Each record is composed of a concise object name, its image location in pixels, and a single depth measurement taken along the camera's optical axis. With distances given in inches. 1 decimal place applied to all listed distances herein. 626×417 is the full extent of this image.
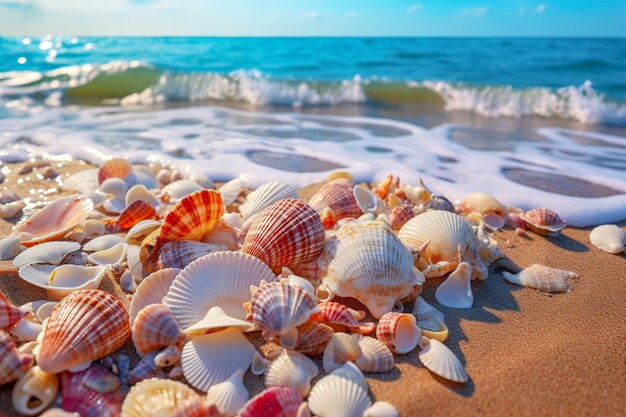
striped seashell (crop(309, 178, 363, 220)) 15.4
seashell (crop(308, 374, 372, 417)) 8.1
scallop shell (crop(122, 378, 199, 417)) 7.8
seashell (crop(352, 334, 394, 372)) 9.4
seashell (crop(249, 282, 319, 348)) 9.0
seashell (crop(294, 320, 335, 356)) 9.3
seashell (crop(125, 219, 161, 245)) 12.9
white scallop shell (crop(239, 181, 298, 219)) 14.4
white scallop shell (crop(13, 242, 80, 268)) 12.3
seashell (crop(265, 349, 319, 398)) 8.5
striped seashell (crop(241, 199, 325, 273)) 11.5
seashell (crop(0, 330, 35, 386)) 8.2
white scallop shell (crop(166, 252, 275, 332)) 9.8
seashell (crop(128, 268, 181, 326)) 10.4
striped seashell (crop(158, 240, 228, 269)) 11.5
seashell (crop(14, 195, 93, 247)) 14.4
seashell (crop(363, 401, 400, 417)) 8.0
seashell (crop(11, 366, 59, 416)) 8.1
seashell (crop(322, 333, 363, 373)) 9.2
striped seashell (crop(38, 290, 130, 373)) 8.5
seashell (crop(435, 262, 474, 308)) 12.0
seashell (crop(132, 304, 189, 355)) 9.2
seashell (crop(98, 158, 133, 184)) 18.6
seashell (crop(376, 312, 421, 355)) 9.9
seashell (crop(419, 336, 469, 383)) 9.2
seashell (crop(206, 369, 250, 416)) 8.2
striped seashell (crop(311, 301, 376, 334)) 10.0
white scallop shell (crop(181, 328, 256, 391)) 8.8
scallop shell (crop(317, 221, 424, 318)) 10.8
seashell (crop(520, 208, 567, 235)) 16.2
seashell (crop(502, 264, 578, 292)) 12.9
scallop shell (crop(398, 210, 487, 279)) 12.5
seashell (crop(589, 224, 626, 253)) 15.3
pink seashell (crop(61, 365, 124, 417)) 8.1
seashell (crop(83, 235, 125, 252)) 13.7
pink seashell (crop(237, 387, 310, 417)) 7.8
